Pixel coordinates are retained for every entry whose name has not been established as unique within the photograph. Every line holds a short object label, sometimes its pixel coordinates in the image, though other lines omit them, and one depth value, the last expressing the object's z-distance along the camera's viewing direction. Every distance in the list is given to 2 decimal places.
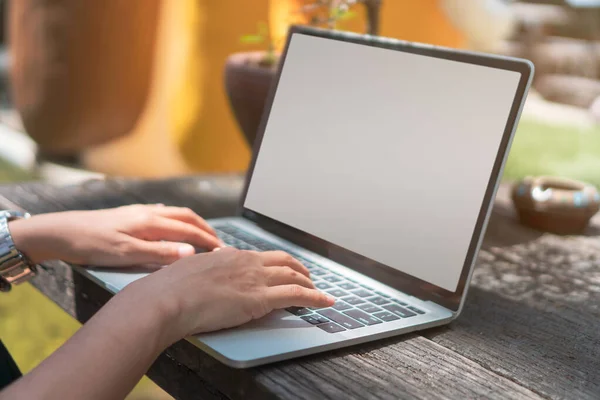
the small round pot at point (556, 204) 1.21
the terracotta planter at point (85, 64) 2.83
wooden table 0.86
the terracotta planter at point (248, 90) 1.30
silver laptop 0.94
